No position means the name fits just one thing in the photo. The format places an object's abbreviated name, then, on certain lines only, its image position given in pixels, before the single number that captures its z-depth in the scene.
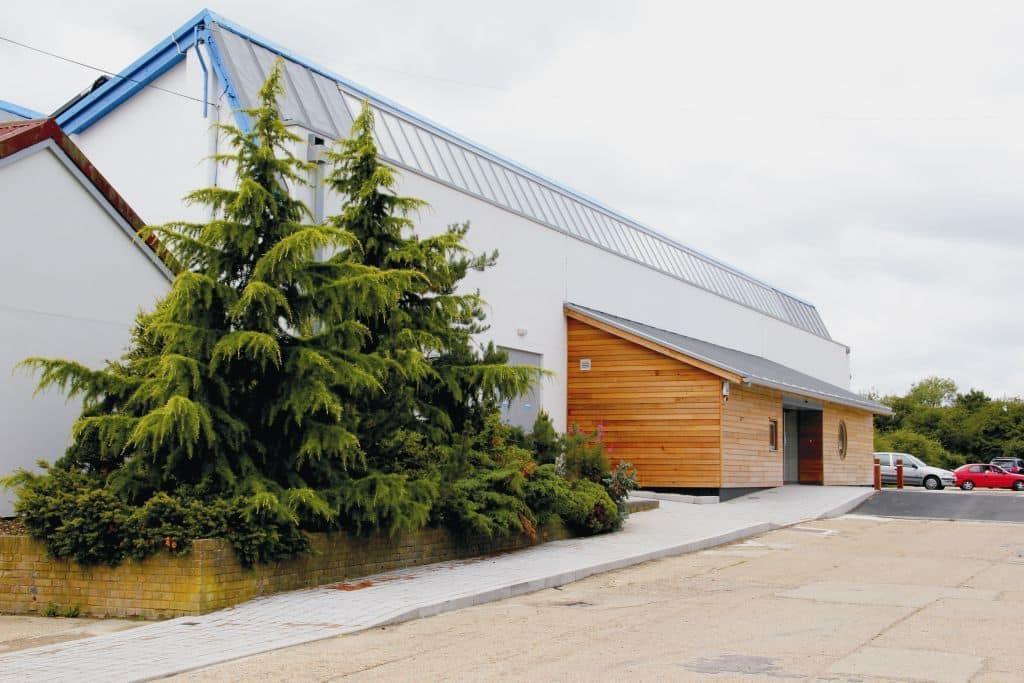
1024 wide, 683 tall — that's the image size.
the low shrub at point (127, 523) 10.50
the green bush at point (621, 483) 17.81
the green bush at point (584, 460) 17.48
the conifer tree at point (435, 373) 13.74
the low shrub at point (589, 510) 16.45
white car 44.50
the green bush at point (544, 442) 16.66
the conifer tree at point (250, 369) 11.17
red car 45.31
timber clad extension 24.08
